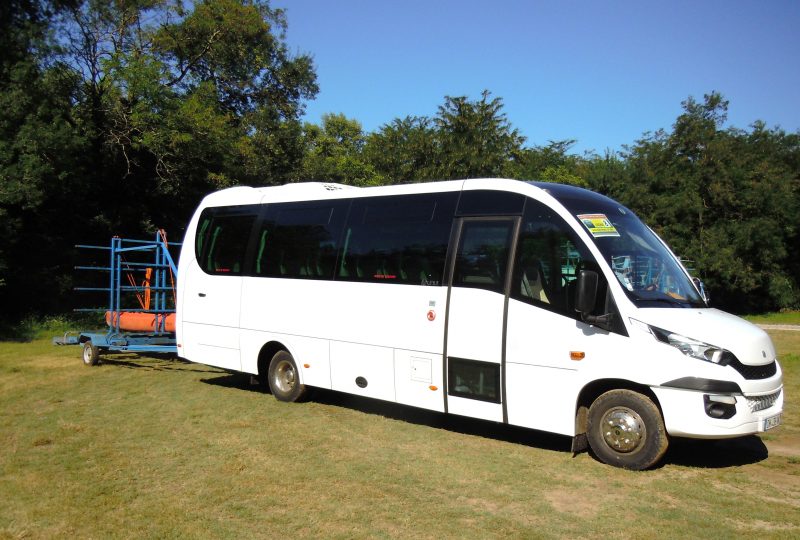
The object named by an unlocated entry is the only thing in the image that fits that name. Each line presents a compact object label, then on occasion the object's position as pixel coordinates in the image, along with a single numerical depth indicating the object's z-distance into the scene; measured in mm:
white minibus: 6574
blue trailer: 13844
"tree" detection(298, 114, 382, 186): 33969
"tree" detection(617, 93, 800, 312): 30391
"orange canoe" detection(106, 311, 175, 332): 14391
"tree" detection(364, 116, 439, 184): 30406
